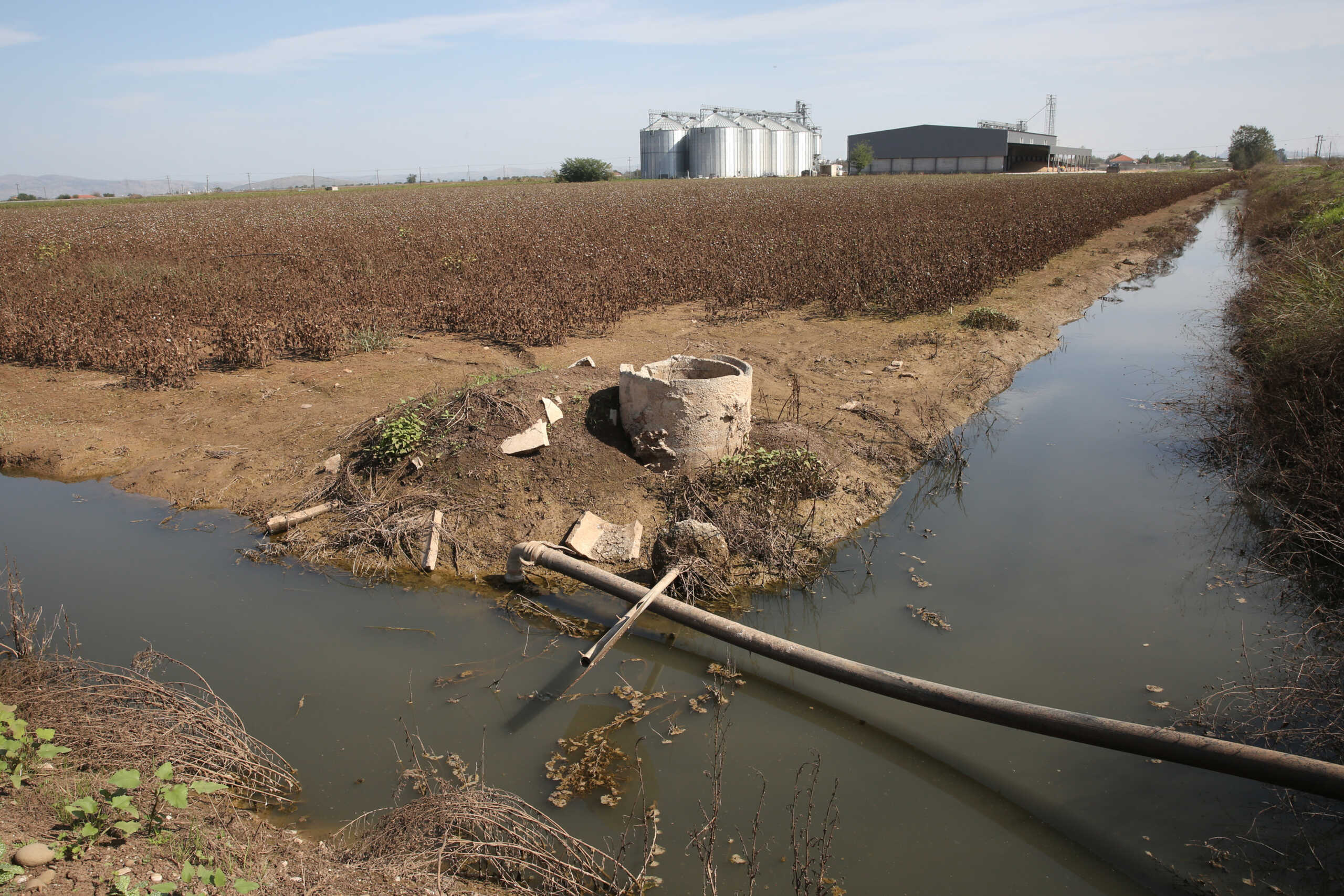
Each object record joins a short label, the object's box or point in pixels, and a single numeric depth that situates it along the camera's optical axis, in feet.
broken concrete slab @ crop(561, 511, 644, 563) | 17.80
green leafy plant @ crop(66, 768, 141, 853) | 8.43
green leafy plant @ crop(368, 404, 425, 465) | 20.42
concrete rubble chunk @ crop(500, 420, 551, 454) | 20.30
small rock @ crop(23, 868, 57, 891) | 7.68
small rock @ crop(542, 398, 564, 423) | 21.33
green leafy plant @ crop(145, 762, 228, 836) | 8.41
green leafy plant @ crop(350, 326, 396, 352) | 32.60
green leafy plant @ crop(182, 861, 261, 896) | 7.80
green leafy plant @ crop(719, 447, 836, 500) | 19.75
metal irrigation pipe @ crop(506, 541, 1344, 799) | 9.29
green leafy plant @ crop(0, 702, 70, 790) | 9.32
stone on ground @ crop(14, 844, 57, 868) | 7.93
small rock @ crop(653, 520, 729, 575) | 16.40
